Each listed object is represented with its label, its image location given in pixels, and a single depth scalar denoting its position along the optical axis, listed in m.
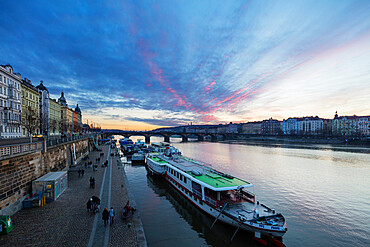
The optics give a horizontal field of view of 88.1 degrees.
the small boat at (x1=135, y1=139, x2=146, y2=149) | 90.38
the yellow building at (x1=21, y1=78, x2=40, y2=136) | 64.06
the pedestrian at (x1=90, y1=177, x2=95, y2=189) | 25.80
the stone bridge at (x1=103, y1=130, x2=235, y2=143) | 144.88
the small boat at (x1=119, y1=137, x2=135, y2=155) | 76.56
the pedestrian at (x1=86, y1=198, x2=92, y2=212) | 18.14
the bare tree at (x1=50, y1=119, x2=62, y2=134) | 94.14
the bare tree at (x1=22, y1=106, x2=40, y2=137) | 51.84
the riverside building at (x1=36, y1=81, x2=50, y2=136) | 84.62
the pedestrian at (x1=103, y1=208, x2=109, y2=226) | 15.45
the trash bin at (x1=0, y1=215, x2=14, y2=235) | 14.02
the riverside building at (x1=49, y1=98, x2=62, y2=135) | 93.88
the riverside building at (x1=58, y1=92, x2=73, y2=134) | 117.91
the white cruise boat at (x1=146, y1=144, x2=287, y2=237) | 16.56
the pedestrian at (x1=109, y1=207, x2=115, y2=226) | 15.79
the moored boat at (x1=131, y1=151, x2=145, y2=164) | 59.33
